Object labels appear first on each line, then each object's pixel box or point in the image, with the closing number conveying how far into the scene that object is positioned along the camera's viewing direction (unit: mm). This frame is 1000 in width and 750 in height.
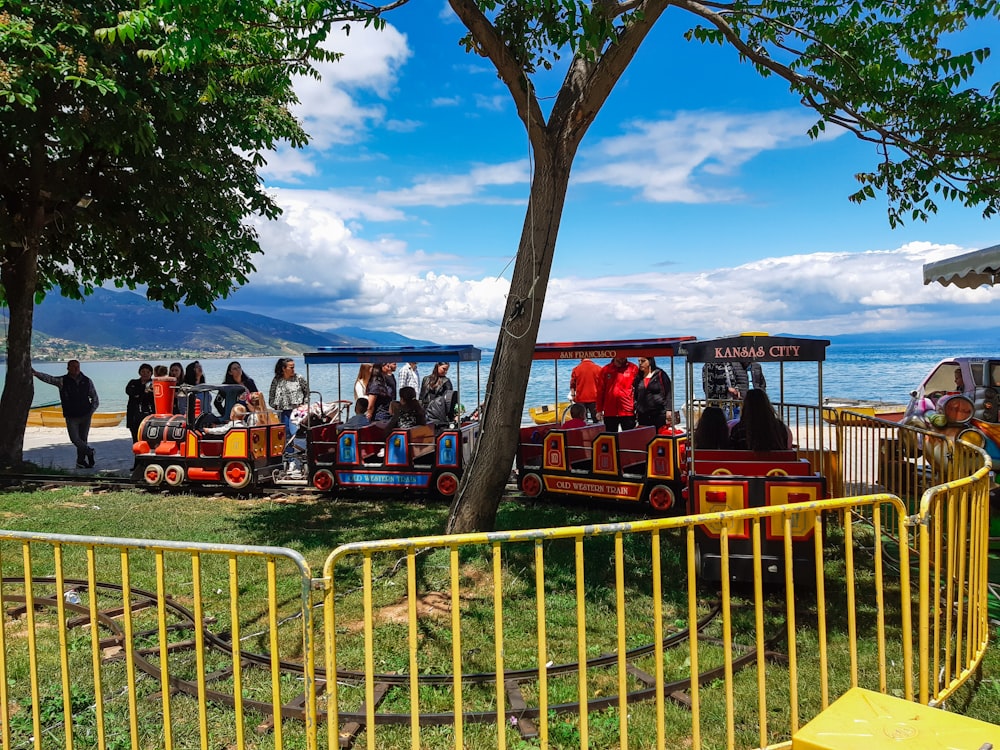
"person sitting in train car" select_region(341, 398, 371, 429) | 11508
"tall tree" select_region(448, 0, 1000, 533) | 6945
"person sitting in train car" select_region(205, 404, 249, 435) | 11672
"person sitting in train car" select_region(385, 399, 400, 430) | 11520
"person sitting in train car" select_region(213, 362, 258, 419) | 12484
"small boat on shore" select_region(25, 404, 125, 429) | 27656
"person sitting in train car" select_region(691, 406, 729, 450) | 7941
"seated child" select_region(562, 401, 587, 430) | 12969
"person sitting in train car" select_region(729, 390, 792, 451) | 7422
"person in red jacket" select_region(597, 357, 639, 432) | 11734
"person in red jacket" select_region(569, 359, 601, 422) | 14078
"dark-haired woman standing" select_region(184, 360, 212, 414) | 13742
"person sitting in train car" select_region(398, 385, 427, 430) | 11469
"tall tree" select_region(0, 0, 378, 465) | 10820
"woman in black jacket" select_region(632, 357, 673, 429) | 11773
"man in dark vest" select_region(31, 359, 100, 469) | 14477
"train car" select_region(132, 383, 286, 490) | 11406
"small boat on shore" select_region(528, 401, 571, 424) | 22531
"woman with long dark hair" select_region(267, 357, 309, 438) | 13523
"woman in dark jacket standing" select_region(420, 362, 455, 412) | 11828
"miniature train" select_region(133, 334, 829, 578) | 9445
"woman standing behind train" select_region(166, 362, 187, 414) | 12336
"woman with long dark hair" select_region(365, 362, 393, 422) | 12184
